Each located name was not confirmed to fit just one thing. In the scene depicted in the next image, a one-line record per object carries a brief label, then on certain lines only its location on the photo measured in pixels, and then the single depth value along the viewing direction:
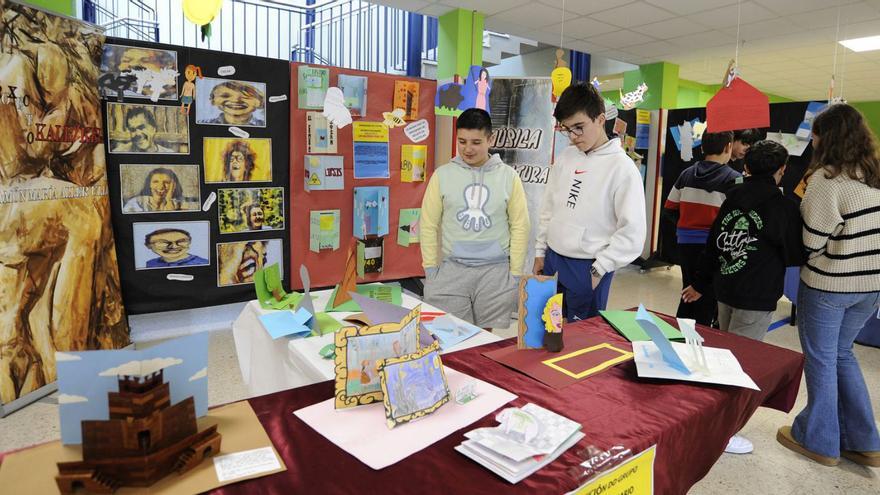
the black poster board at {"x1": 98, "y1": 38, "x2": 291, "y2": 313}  3.21
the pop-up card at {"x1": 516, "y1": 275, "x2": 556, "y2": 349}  1.43
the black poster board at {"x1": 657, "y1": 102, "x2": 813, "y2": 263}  4.57
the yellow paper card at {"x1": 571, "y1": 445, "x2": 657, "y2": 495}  0.93
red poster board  3.77
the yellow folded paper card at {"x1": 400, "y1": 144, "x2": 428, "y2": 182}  4.16
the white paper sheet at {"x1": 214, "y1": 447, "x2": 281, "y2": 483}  0.86
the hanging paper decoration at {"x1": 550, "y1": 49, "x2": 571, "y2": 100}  3.39
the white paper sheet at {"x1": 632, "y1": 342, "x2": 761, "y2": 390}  1.29
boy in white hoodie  1.95
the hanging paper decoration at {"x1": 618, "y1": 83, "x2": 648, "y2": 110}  5.49
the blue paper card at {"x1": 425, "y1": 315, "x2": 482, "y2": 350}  1.57
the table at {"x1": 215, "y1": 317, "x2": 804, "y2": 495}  0.87
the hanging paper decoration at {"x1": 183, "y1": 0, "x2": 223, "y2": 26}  2.59
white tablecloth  1.51
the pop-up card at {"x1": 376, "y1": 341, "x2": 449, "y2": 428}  1.05
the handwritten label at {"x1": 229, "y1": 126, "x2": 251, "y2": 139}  3.52
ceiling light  6.71
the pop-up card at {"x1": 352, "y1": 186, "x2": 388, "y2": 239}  3.98
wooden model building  0.77
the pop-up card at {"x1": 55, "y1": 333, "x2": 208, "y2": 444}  0.80
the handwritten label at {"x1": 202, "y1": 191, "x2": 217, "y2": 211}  3.49
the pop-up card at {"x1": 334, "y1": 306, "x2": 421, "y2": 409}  1.10
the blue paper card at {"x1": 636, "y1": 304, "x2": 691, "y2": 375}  1.27
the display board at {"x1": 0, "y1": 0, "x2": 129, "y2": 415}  2.45
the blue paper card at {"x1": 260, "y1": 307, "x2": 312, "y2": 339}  1.68
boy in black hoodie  2.05
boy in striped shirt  3.00
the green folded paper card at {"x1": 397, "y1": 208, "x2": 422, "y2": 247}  4.23
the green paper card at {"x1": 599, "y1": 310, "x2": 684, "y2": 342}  1.57
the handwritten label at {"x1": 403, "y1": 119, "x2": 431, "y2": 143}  4.15
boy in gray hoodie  2.30
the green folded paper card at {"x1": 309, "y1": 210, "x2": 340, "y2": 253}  3.87
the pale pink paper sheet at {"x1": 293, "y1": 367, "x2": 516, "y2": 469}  0.95
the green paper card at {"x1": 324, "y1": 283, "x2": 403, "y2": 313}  1.92
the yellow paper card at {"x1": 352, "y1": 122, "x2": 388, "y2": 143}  3.93
